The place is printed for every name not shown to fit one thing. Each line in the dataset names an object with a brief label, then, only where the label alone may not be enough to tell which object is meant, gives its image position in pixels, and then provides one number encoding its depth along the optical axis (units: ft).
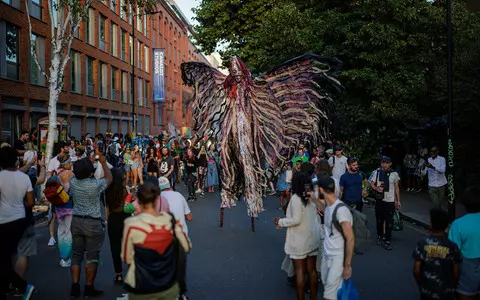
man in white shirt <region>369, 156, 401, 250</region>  29.96
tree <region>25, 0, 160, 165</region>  49.49
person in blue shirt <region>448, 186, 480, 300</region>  14.74
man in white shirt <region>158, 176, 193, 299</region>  18.83
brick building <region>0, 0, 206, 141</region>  73.67
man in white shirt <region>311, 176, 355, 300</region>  16.03
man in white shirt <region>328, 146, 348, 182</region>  39.34
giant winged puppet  29.99
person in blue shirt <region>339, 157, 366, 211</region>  30.89
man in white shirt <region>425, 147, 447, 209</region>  36.29
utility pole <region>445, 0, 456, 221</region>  36.04
